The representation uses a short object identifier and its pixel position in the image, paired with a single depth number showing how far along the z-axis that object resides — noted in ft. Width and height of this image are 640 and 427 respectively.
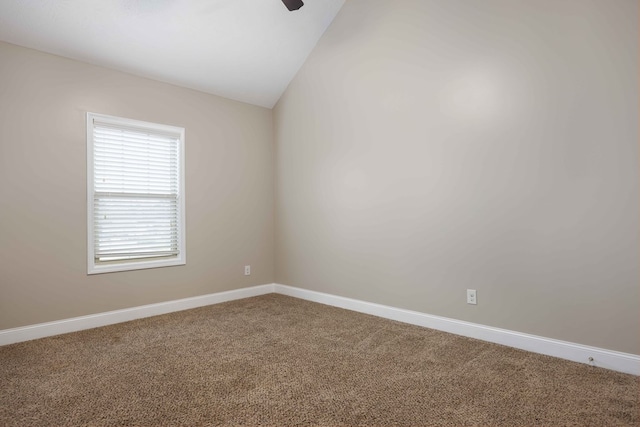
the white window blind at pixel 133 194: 11.25
